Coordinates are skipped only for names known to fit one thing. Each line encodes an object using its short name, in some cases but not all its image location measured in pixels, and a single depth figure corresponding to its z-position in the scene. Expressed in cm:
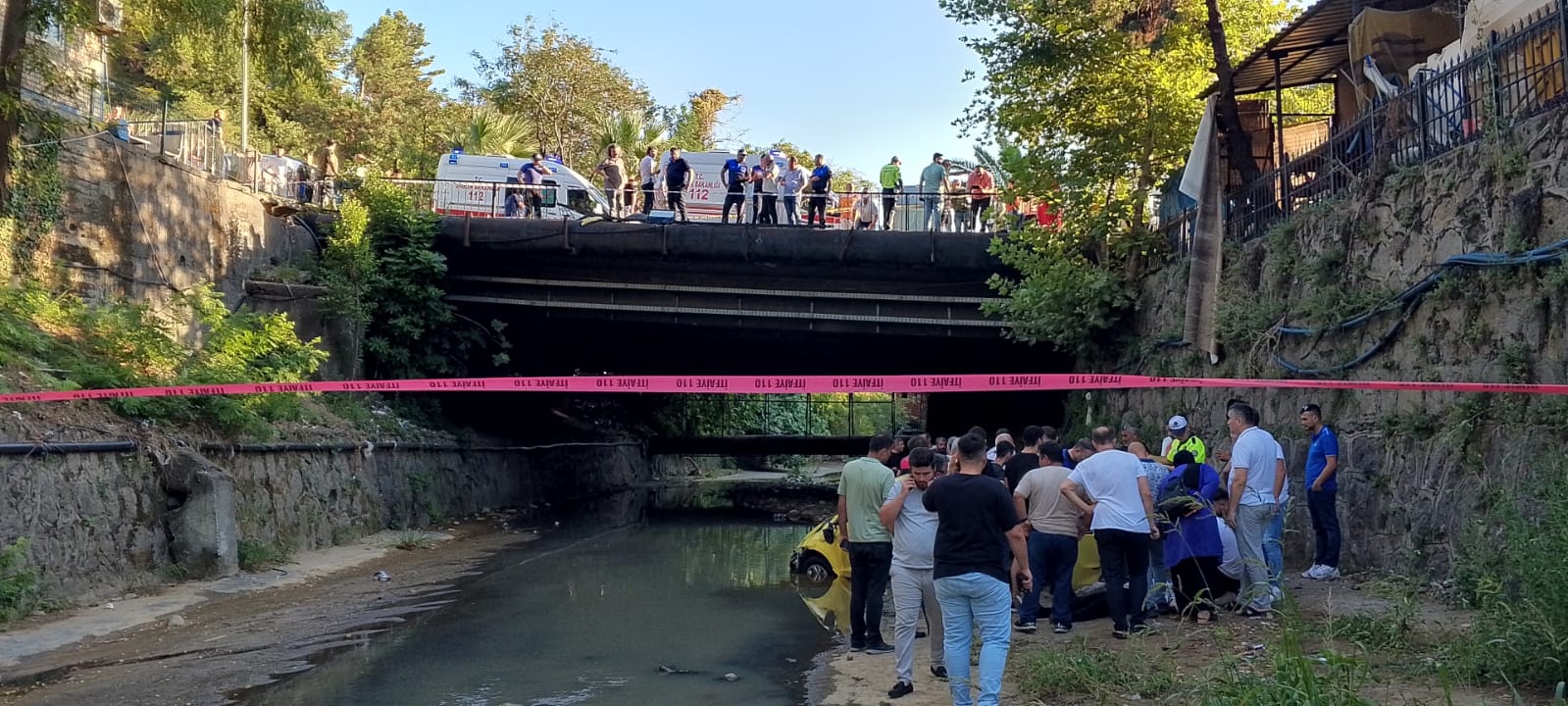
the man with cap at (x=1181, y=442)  1121
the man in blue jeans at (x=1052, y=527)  955
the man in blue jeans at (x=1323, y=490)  1106
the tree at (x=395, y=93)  5119
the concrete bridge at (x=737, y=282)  2345
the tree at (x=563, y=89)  4856
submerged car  1048
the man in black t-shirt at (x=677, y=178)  2536
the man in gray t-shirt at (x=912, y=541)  814
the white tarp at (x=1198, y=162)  1589
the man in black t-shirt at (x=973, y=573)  695
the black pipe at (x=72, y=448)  1134
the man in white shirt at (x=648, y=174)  2664
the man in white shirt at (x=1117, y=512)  919
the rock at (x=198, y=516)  1373
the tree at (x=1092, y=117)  1942
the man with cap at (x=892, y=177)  2673
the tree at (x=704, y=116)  5669
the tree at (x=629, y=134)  4462
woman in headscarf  973
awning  1579
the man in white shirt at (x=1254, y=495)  977
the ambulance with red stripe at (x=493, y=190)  2777
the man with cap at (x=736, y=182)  2494
